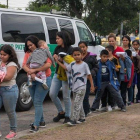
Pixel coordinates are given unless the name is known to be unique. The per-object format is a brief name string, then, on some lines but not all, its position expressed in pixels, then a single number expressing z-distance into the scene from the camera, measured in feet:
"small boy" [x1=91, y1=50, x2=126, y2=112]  28.66
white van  29.01
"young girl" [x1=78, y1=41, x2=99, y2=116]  25.49
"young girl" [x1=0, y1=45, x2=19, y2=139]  20.06
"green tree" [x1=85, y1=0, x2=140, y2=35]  83.82
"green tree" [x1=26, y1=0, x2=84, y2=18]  81.06
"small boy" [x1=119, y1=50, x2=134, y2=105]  30.35
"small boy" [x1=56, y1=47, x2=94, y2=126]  23.48
